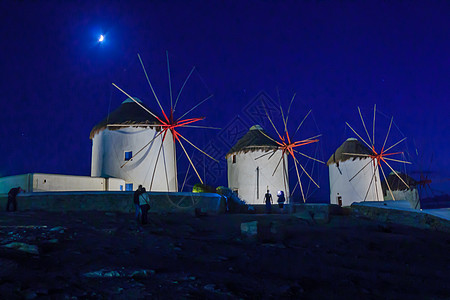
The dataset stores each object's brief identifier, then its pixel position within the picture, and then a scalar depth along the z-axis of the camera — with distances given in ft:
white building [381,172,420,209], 111.24
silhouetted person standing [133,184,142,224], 33.90
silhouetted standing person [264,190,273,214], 57.77
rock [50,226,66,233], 24.16
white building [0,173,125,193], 53.62
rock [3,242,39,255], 17.97
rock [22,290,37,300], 12.05
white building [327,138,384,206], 98.43
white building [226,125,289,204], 87.56
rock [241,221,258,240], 25.94
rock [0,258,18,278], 14.32
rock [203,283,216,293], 13.77
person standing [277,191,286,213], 58.92
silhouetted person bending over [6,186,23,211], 42.14
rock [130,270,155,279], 15.16
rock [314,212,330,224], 38.15
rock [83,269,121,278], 14.96
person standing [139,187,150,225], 33.12
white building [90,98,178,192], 64.85
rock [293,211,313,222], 38.80
